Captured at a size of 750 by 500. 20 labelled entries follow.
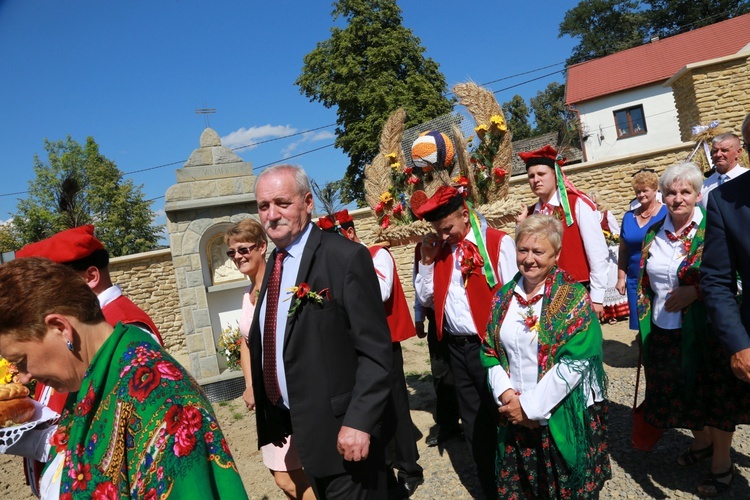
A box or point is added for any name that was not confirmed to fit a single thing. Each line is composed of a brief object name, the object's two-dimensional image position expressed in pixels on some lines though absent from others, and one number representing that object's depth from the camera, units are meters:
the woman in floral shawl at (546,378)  2.47
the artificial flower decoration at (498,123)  4.39
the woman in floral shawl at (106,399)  1.28
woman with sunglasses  3.45
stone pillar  7.22
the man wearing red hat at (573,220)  3.83
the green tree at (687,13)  39.52
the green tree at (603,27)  45.44
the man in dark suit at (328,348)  2.23
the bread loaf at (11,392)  1.91
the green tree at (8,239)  27.52
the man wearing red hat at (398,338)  3.68
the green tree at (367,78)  22.67
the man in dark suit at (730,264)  2.30
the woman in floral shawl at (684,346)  3.09
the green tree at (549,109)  51.03
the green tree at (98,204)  28.17
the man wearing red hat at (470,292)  3.28
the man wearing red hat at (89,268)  2.34
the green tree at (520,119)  49.88
